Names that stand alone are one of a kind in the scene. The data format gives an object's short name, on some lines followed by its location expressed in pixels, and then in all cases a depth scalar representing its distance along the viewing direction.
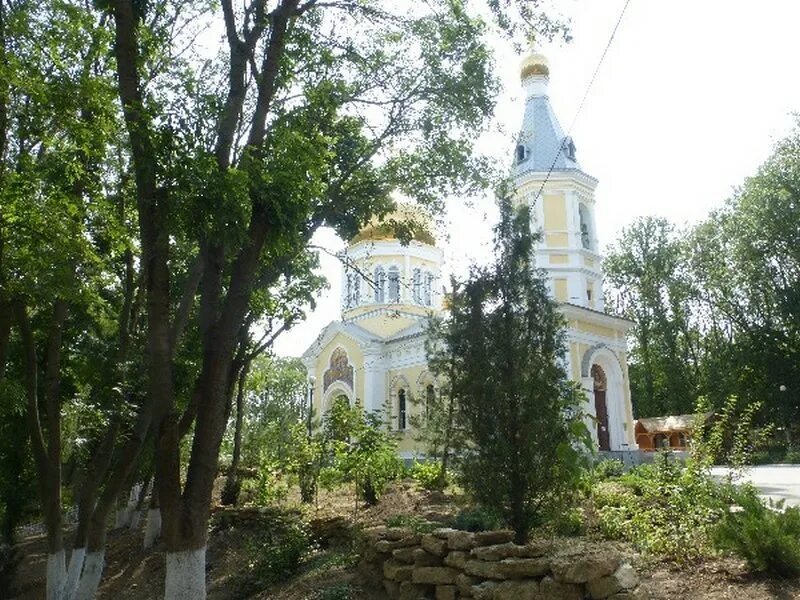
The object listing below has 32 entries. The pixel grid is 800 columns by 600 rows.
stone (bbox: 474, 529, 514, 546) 6.74
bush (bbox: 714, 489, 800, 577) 6.13
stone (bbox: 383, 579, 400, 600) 7.60
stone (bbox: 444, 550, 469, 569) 6.76
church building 25.02
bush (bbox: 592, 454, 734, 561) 7.25
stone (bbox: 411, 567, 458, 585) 6.96
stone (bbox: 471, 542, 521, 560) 6.33
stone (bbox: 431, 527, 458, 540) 7.16
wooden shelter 33.22
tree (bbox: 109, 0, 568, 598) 6.30
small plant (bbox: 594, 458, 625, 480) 13.79
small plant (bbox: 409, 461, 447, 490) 13.04
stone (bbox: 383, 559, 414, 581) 7.50
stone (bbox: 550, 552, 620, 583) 5.62
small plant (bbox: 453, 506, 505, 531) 7.88
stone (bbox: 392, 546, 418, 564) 7.62
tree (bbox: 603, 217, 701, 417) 40.94
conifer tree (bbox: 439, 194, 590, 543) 7.58
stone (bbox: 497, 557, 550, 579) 6.00
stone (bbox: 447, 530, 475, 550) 6.84
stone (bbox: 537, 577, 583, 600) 5.72
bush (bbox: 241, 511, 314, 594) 9.85
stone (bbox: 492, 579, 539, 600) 5.93
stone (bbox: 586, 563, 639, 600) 5.54
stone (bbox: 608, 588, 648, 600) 5.43
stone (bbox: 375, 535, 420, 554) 7.76
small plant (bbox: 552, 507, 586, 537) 8.28
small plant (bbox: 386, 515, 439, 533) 8.28
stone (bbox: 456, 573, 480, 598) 6.49
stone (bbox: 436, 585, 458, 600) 6.86
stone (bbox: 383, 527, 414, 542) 8.03
